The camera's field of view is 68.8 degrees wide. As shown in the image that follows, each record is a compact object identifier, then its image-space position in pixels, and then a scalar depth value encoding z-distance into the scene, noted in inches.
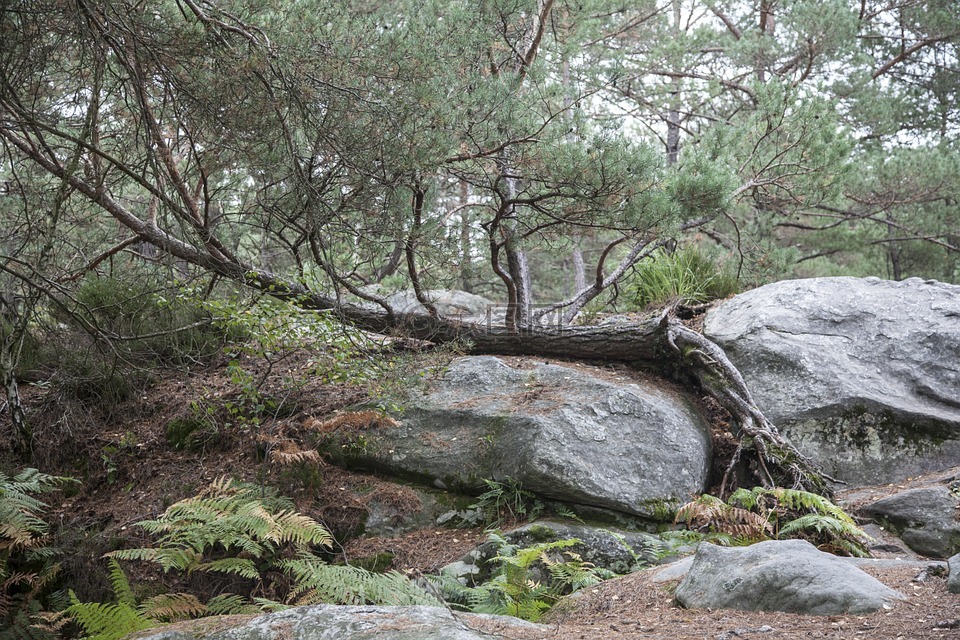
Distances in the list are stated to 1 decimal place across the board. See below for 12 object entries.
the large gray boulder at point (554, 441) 207.0
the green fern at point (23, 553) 173.9
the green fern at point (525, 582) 150.8
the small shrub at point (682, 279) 314.2
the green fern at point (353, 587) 138.8
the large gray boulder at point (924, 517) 185.2
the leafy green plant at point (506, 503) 205.3
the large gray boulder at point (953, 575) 116.5
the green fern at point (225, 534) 168.9
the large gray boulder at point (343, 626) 97.3
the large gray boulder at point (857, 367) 233.6
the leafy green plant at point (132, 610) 120.9
